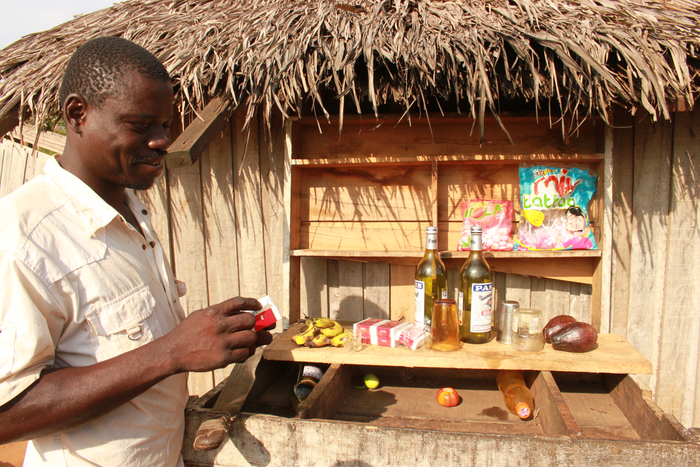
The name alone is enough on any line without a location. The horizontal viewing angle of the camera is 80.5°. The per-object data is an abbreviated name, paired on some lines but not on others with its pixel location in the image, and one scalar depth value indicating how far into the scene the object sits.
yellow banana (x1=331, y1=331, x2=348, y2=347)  1.95
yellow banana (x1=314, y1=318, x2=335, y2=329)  2.10
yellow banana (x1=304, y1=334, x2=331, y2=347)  1.93
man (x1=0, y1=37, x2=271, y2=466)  0.85
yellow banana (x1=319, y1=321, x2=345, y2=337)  2.04
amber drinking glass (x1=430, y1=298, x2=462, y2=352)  1.80
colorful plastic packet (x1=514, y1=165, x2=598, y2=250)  2.14
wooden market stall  1.82
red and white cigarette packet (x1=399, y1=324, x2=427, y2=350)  1.85
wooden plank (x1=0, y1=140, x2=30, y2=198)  3.85
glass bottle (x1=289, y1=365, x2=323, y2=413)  1.82
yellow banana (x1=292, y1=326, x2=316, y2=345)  1.95
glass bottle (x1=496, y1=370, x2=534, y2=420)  1.72
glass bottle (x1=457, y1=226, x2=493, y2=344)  1.86
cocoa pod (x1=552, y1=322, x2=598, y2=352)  1.78
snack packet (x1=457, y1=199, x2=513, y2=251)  2.21
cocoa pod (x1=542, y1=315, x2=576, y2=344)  1.89
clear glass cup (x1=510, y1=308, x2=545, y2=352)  1.81
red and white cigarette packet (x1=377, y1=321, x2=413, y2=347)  1.91
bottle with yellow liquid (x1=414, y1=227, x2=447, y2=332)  1.98
